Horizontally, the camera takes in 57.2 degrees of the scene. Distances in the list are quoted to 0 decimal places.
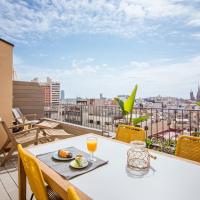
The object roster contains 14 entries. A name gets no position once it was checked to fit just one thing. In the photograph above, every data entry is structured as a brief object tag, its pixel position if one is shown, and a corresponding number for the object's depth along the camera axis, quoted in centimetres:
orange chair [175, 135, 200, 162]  176
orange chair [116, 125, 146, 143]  225
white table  100
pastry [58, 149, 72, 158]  156
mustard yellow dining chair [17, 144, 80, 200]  114
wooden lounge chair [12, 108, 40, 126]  528
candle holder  136
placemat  126
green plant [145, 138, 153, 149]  378
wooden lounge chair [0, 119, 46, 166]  341
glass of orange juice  157
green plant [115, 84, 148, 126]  376
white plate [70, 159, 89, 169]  135
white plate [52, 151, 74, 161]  152
